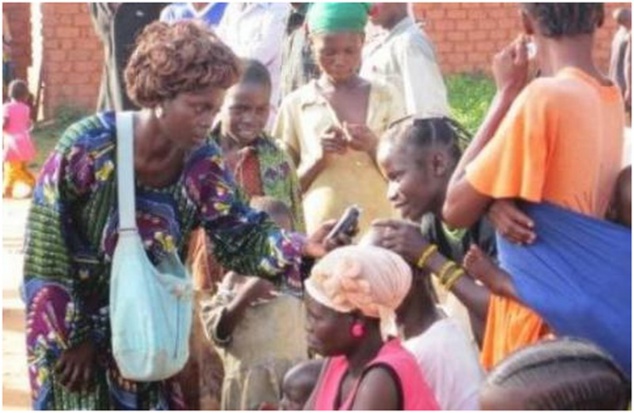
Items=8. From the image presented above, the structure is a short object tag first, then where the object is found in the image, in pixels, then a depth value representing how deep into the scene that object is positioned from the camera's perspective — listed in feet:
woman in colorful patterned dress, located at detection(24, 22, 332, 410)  14.15
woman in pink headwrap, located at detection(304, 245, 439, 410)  12.80
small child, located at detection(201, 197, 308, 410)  17.84
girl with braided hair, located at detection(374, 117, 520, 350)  13.80
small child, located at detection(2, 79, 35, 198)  40.73
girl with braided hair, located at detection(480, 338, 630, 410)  10.85
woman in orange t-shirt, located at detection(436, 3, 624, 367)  12.60
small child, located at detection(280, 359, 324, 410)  14.33
